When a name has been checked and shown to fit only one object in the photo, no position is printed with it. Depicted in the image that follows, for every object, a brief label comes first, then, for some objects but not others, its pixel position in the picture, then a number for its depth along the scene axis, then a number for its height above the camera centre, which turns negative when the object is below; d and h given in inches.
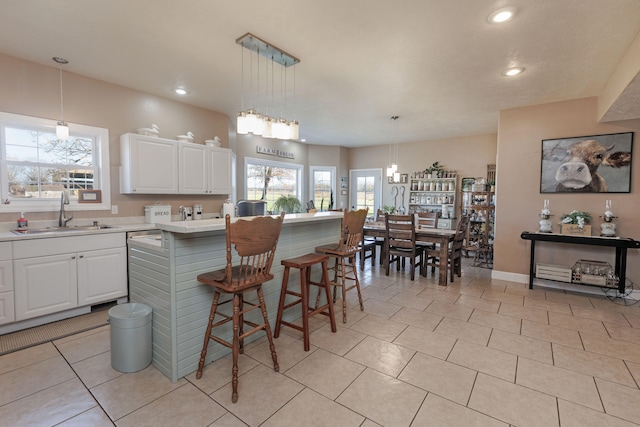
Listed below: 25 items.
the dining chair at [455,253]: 170.1 -31.7
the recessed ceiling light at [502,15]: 83.7 +54.6
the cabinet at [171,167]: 143.9 +17.5
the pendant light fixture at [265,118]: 100.0 +28.6
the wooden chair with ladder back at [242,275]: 70.9 -20.6
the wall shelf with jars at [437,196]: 256.7 +4.1
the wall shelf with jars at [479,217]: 221.5 -13.4
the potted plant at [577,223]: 150.6 -11.6
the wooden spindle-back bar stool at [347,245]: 115.6 -19.3
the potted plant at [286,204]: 255.9 -3.9
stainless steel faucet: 127.9 -6.9
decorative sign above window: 245.3 +42.0
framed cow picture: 147.3 +19.8
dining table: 163.8 -22.2
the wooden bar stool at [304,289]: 93.2 -30.8
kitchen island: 77.8 -24.7
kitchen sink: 113.6 -13.2
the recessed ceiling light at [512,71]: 120.9 +54.8
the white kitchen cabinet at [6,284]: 100.4 -30.0
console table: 138.0 -20.1
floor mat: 98.0 -48.7
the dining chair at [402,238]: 172.1 -23.0
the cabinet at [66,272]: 104.9 -29.2
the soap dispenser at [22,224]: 117.9 -10.5
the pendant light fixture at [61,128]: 114.7 +27.4
